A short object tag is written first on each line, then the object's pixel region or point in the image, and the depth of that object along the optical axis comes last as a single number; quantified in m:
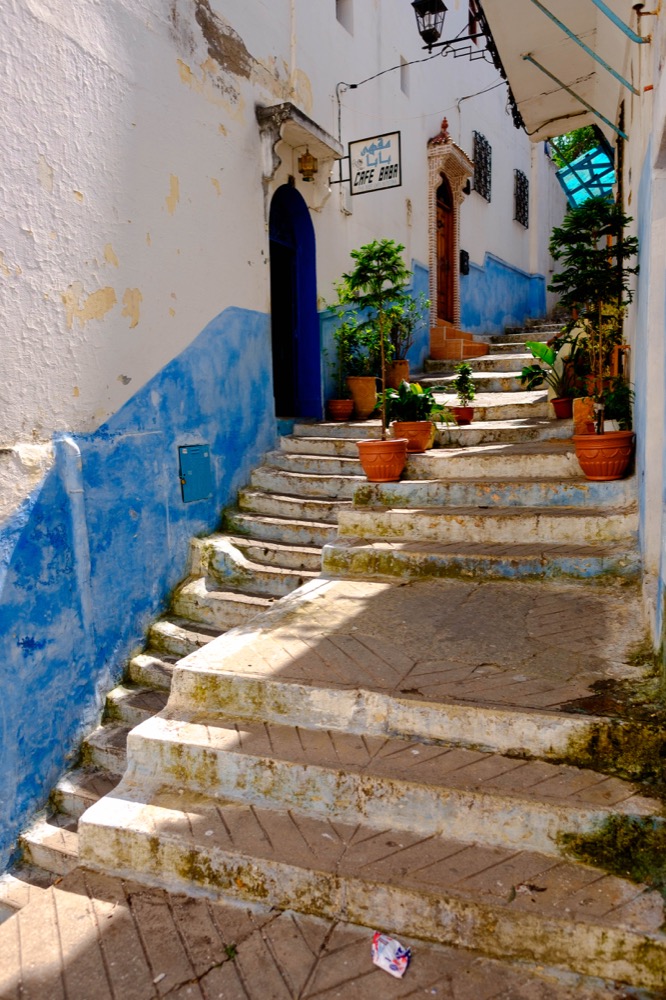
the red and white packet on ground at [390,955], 2.13
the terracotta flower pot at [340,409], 8.40
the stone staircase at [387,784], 2.21
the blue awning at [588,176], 7.71
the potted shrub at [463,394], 7.06
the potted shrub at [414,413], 6.10
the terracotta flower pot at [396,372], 9.27
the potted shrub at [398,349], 9.09
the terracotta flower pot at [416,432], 6.08
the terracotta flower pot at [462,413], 7.10
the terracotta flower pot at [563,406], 6.77
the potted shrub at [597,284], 4.73
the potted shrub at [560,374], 6.75
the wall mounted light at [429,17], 10.02
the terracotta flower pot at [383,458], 5.57
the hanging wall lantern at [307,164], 7.66
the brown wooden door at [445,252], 12.55
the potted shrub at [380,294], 5.59
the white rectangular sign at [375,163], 7.80
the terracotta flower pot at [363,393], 8.48
